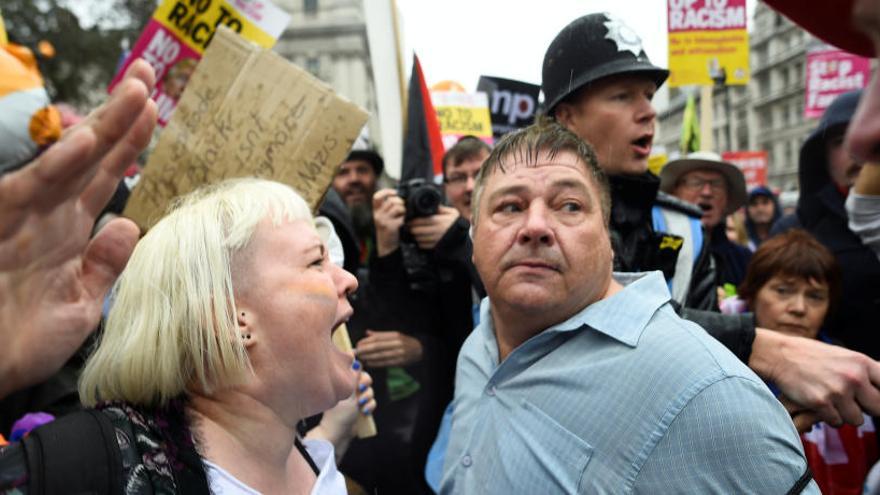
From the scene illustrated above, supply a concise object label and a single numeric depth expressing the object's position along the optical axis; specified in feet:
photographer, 10.34
